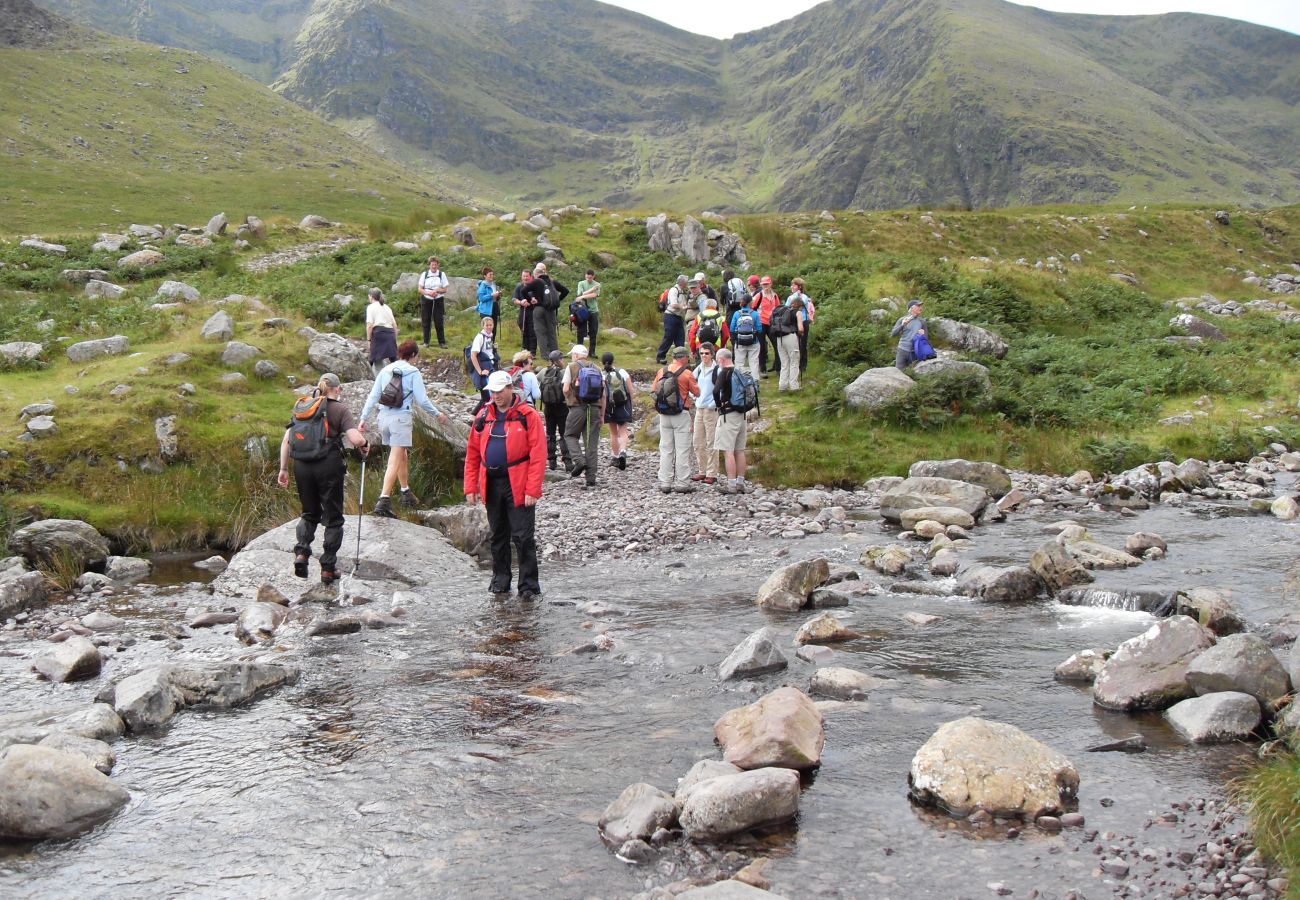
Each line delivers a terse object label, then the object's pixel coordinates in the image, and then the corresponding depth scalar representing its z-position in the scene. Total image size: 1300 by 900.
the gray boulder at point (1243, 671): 7.74
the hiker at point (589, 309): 26.22
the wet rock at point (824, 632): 10.31
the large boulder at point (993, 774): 6.56
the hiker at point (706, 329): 25.06
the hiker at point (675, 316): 26.45
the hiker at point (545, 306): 25.47
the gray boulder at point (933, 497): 16.81
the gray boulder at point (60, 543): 13.94
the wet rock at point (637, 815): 6.38
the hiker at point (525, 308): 25.45
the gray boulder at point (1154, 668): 8.16
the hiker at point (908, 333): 23.36
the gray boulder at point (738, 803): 6.39
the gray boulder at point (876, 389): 22.22
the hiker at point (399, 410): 15.55
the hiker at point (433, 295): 27.23
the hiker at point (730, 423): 18.56
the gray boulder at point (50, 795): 6.66
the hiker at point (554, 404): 20.08
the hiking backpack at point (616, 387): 20.47
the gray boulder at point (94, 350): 20.77
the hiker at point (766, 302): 25.07
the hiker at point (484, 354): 21.00
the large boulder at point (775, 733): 7.25
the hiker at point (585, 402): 19.48
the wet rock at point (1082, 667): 8.91
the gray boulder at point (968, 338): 26.66
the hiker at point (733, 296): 26.20
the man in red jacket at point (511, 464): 12.35
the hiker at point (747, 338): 23.28
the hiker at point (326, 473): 12.74
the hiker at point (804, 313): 25.37
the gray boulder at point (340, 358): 21.91
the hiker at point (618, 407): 20.52
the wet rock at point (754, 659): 9.42
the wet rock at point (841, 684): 8.80
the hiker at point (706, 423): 19.62
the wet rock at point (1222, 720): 7.44
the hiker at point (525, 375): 17.88
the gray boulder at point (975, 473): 18.73
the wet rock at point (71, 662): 9.82
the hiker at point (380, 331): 21.81
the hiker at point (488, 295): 25.89
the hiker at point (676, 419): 19.36
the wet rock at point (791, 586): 11.86
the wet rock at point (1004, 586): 11.86
